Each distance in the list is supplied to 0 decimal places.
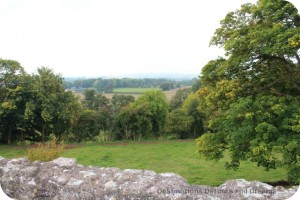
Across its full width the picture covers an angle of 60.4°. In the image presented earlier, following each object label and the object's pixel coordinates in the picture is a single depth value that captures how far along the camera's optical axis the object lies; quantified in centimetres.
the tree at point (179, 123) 2332
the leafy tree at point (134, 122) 2377
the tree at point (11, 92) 1846
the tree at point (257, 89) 764
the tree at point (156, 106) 2426
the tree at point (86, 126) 2394
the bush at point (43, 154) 714
